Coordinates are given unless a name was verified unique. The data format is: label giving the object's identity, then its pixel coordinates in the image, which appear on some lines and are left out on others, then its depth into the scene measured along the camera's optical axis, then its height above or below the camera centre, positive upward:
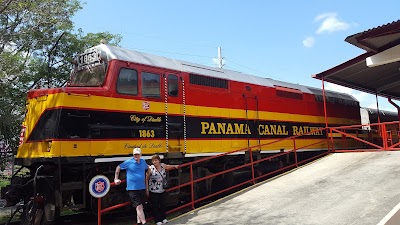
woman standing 7.53 -0.75
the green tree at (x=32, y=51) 10.80 +3.97
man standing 7.17 -0.56
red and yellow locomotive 7.41 +0.80
